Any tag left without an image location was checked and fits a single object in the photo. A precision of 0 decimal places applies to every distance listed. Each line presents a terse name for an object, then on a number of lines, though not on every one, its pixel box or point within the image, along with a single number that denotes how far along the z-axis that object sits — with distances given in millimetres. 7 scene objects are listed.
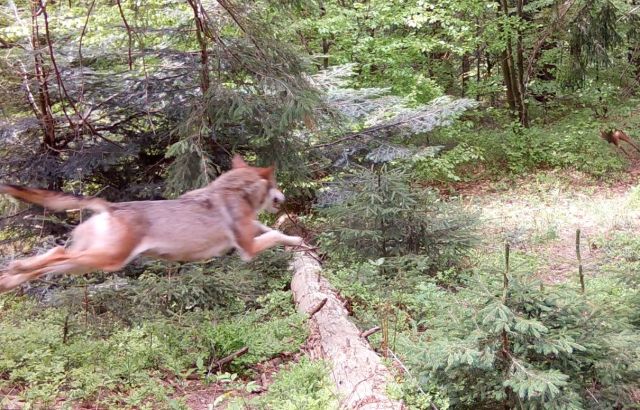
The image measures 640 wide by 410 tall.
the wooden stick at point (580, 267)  4137
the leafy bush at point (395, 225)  7691
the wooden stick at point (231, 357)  5406
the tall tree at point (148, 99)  6758
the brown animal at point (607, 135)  12550
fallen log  4367
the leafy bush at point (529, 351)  3760
